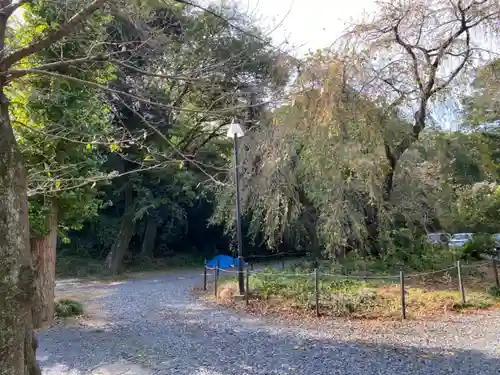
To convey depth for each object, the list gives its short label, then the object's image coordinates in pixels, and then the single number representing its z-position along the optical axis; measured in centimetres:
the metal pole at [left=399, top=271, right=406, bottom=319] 703
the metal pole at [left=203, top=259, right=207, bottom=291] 1183
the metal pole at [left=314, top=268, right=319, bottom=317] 768
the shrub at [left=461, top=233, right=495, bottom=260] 1198
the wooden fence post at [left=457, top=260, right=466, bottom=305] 750
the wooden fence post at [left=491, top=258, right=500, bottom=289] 848
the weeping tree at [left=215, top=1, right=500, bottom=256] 944
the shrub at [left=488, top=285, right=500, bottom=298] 807
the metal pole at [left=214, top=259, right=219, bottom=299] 1020
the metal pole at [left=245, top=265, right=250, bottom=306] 880
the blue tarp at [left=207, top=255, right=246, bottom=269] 1672
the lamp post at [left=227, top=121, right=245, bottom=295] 920
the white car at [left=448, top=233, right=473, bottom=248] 1617
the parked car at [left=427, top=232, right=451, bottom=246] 1298
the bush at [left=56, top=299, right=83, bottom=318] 827
